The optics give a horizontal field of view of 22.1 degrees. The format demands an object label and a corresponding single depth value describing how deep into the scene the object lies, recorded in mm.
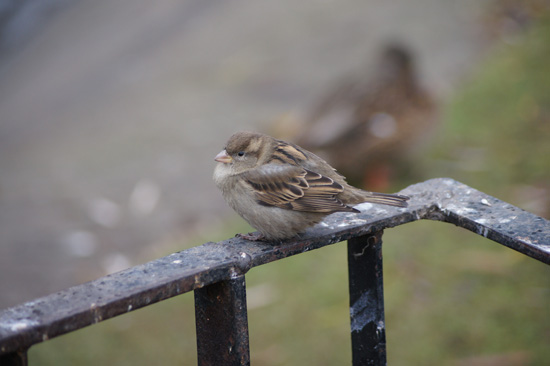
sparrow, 5457
